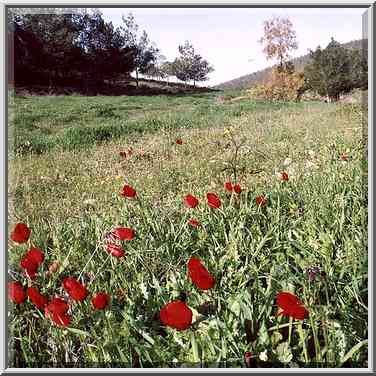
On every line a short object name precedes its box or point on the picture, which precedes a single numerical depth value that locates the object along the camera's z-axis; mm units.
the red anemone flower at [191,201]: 2146
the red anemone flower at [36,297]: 1599
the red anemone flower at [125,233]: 1913
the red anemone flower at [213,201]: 2078
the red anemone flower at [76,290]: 1530
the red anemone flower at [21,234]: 1858
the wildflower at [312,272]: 1787
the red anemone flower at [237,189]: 2293
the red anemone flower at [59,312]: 1538
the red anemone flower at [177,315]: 1335
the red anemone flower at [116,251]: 1849
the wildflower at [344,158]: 2490
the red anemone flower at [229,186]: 2325
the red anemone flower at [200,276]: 1434
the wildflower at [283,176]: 2445
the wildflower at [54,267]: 2015
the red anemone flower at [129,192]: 2098
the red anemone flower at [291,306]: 1361
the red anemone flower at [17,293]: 1679
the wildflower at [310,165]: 2713
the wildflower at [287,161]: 2625
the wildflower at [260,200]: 2316
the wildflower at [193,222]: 2092
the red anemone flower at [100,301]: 1555
